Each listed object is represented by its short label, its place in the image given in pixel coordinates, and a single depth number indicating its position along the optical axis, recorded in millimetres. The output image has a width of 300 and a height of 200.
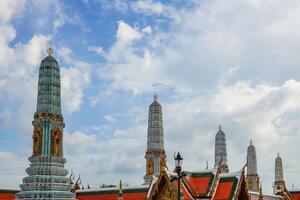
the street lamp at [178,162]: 21902
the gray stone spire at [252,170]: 80562
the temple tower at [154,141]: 66250
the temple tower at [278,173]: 86388
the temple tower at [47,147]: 43562
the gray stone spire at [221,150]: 81000
